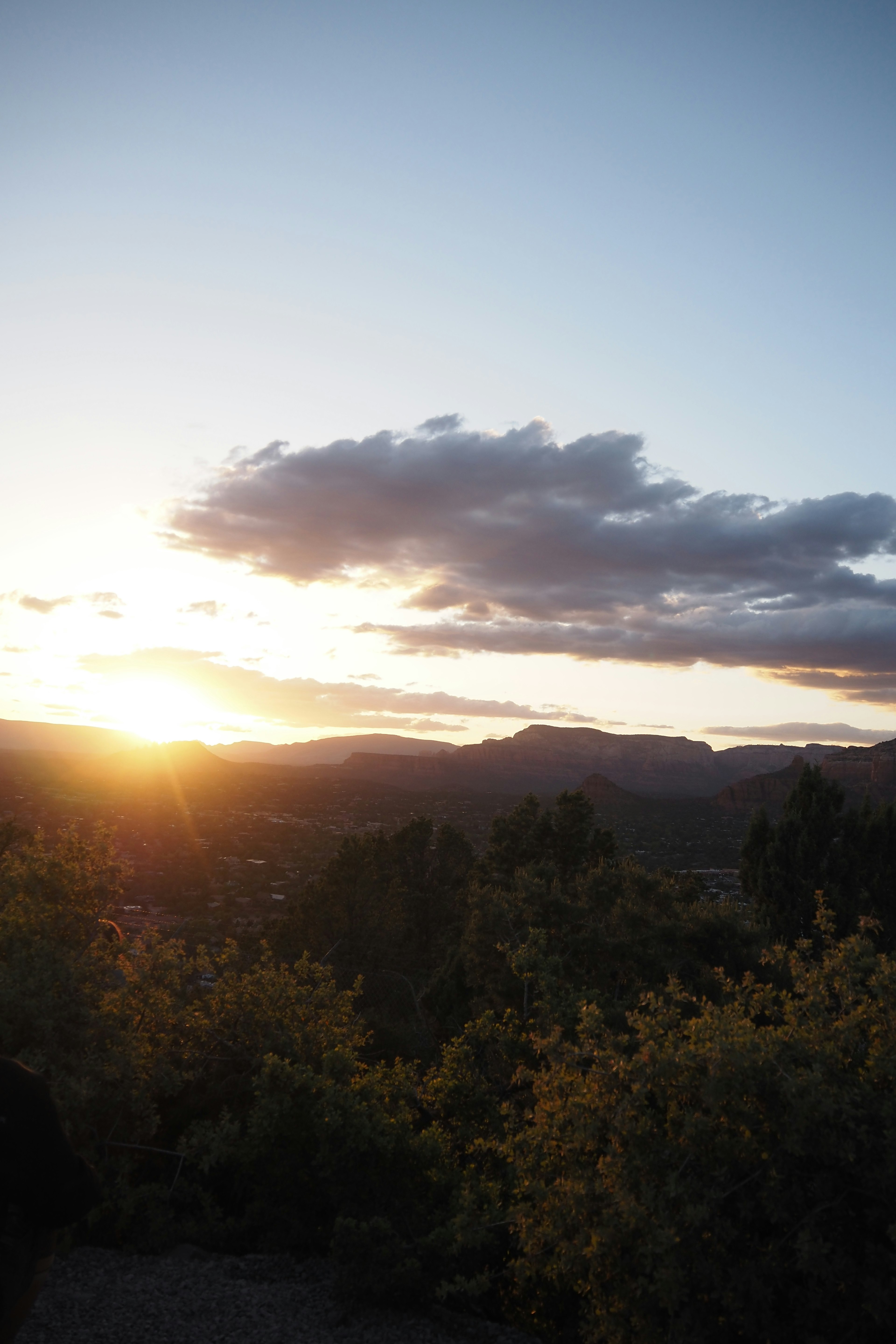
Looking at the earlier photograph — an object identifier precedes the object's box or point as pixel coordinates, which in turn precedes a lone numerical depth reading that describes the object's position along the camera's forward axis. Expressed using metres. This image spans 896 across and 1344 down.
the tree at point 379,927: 25.58
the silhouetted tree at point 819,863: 27.50
